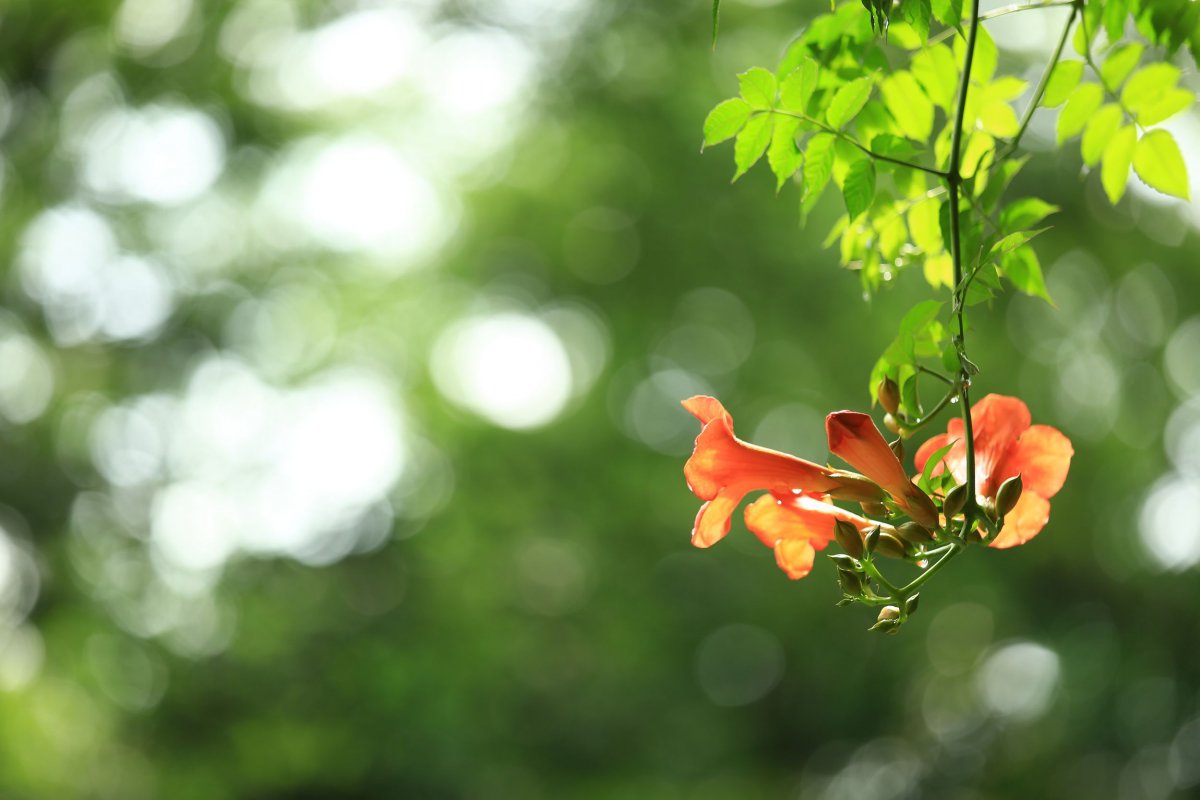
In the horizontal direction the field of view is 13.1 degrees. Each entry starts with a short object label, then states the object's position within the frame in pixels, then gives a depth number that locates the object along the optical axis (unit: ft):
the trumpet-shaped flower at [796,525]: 6.41
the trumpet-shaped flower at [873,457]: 6.28
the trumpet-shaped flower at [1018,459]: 6.31
